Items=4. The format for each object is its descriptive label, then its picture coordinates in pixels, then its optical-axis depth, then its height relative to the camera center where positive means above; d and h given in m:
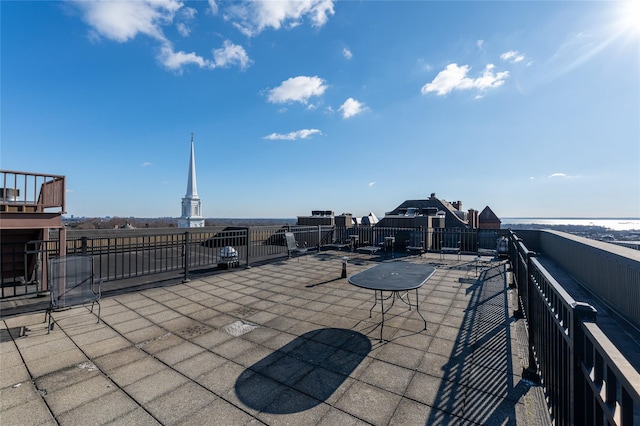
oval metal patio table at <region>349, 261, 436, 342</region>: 3.38 -0.86
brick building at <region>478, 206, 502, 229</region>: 50.31 -0.35
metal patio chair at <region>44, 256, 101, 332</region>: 3.77 -0.97
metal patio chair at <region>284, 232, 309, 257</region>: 8.80 -0.90
